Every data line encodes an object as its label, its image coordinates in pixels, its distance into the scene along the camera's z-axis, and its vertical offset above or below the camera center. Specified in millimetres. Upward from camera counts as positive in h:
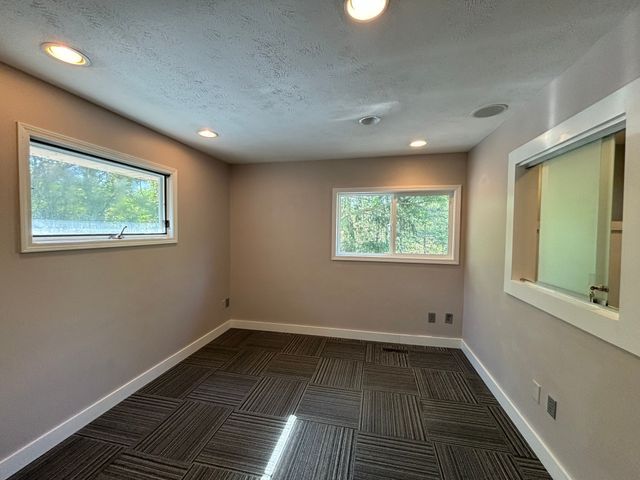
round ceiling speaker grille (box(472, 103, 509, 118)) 1913 +933
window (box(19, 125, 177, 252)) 1627 +250
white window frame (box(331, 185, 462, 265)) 3133 +72
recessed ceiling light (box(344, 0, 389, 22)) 1031 +899
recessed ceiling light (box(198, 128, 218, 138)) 2424 +921
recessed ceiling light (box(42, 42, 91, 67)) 1299 +896
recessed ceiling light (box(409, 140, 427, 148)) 2699 +947
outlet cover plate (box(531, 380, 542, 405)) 1698 -1010
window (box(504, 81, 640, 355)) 1098 +88
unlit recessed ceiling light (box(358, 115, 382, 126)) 2125 +925
